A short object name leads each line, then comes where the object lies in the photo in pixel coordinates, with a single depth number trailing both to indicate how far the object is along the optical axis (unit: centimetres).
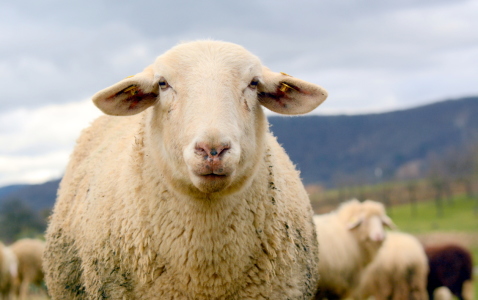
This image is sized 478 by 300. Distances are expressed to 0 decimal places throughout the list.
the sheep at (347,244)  1009
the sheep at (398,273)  1188
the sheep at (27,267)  1477
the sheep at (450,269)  1434
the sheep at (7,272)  1413
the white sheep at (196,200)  395
